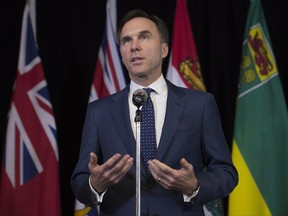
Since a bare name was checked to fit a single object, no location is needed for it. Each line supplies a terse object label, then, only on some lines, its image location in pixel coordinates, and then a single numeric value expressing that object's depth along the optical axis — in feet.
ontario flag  25.57
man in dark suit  12.67
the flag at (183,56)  25.94
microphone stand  11.28
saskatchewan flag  23.89
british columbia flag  26.61
